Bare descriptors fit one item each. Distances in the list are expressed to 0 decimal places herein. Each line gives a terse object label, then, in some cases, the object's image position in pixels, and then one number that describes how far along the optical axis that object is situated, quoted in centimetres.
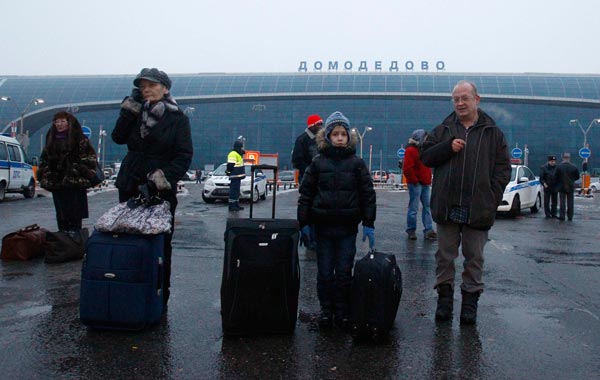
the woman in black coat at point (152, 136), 464
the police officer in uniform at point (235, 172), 1491
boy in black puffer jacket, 450
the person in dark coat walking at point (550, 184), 1521
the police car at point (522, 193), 1520
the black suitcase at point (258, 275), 414
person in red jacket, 968
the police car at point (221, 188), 1864
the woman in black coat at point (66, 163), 696
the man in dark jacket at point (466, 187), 468
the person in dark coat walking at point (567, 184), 1480
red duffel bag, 711
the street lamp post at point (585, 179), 3558
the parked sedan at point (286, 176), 5033
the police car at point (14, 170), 1812
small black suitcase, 411
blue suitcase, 417
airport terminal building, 8788
